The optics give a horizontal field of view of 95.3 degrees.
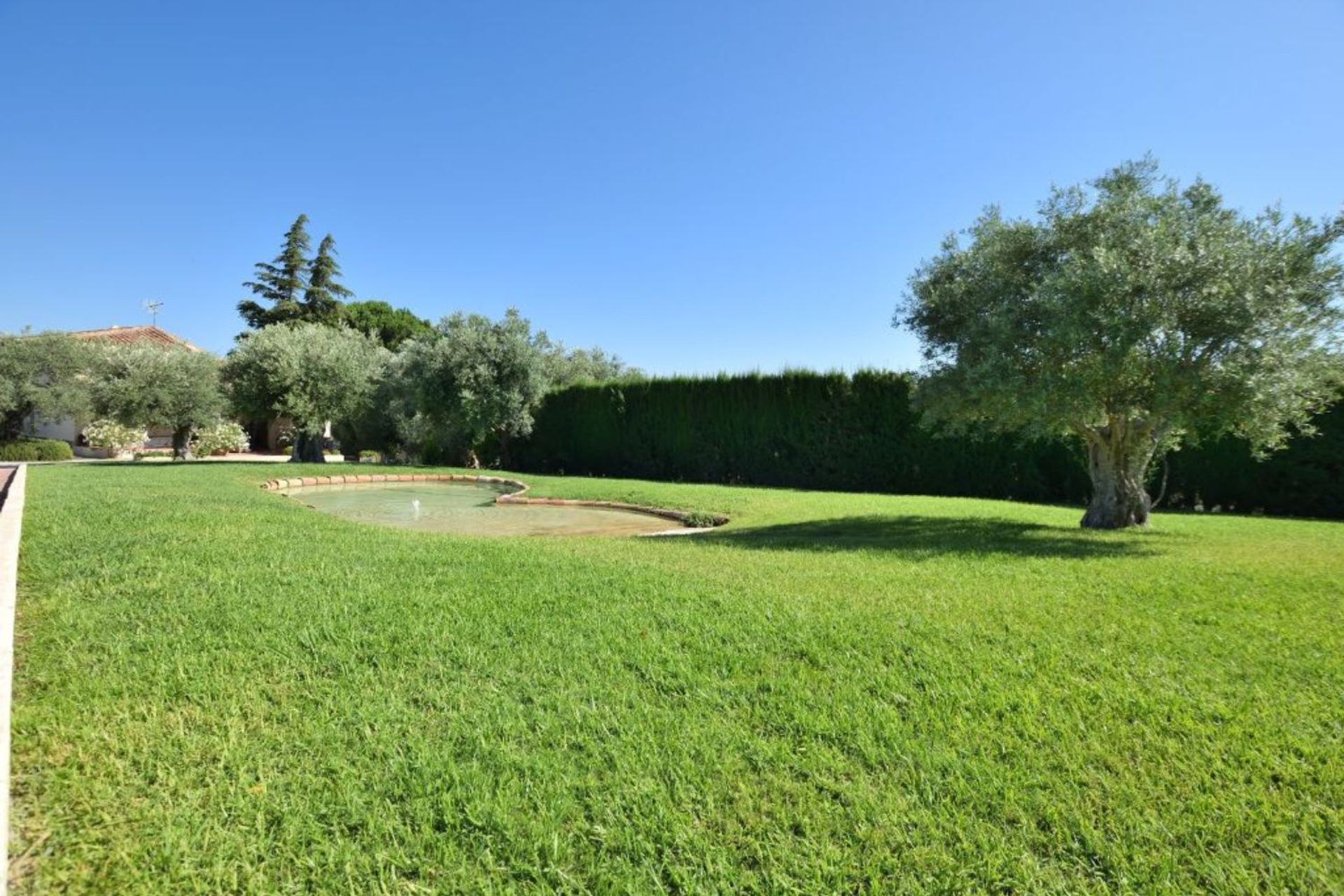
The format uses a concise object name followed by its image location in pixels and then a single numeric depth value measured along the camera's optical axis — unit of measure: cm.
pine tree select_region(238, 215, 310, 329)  4012
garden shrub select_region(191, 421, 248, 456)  2247
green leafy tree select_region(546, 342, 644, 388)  3110
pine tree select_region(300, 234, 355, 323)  4141
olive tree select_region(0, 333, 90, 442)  2602
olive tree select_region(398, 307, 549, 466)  2047
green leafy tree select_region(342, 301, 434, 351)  4309
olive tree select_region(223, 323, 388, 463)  2053
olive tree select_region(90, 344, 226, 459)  2056
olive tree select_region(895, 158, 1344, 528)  633
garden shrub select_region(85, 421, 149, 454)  2122
